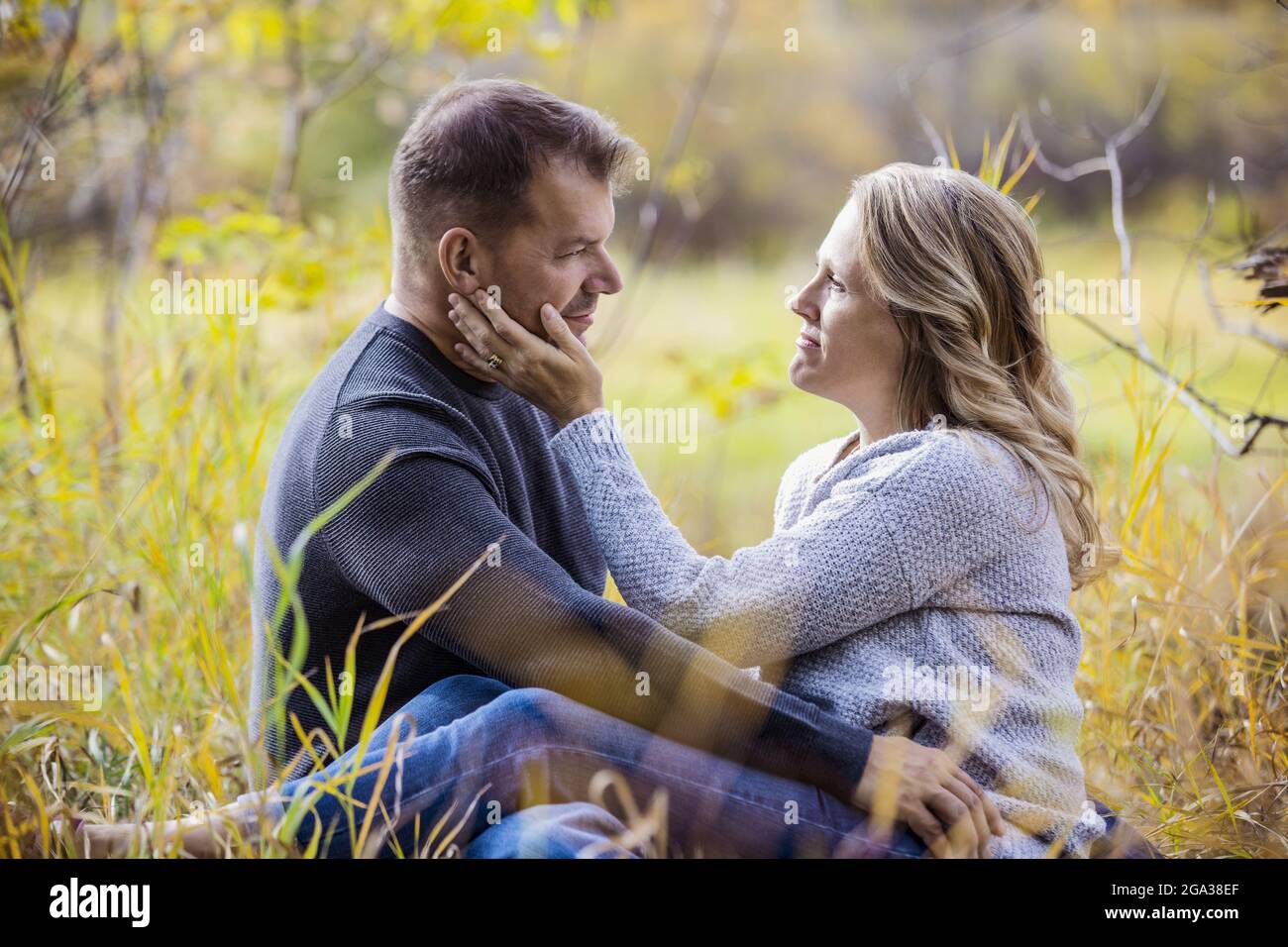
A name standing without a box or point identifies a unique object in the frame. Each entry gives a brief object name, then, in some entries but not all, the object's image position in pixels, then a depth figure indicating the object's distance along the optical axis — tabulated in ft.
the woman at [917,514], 5.87
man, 5.73
